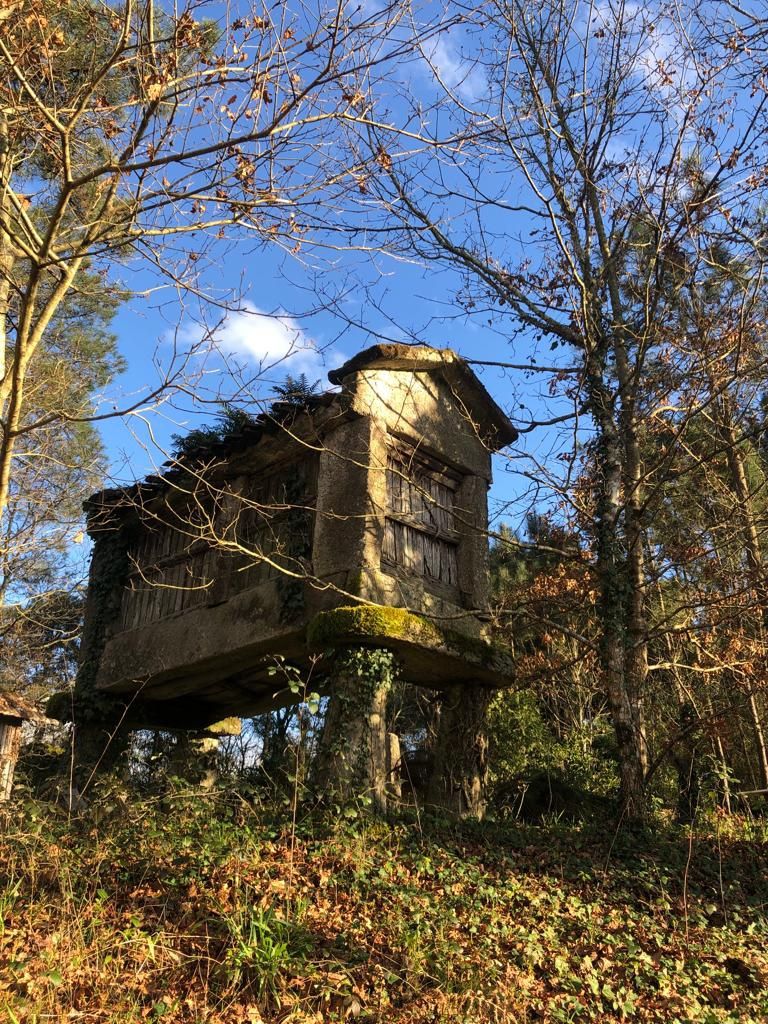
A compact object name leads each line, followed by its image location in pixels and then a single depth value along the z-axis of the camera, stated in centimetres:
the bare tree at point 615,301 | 812
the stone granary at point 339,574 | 813
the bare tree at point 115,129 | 438
